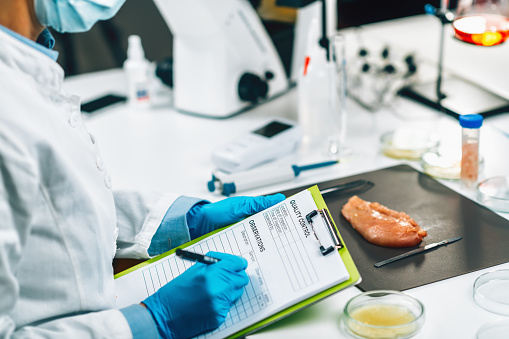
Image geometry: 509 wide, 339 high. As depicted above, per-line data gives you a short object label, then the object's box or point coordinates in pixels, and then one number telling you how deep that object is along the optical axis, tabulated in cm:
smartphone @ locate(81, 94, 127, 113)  181
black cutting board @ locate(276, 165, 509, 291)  97
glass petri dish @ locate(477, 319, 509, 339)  82
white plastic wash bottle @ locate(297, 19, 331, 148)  149
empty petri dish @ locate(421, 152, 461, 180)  128
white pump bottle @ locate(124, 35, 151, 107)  177
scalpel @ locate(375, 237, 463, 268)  100
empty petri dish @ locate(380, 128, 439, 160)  139
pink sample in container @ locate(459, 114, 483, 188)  122
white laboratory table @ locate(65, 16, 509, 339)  90
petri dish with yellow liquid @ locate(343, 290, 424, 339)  83
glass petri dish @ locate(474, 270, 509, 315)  88
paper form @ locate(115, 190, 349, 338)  89
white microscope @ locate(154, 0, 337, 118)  160
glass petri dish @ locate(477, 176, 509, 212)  114
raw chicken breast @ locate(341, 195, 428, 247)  104
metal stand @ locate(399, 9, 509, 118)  155
